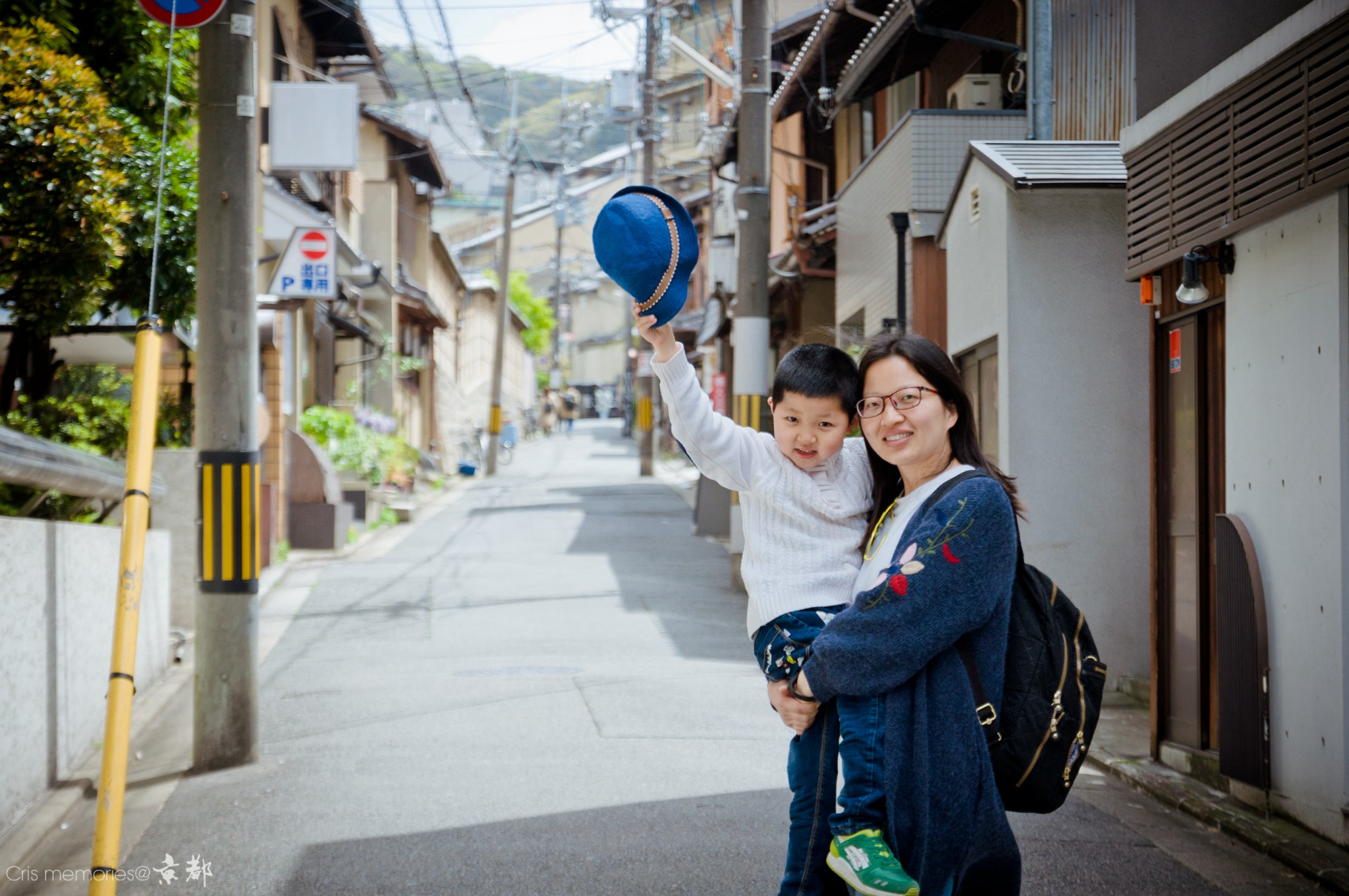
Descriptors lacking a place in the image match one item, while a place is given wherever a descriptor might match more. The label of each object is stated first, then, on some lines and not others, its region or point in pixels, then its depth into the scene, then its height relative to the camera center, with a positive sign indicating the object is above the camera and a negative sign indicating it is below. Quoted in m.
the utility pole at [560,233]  53.97 +10.61
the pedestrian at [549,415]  65.06 +2.24
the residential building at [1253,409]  5.05 +0.21
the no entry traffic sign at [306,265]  14.46 +2.25
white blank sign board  13.59 +3.67
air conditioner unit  12.68 +3.73
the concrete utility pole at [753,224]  13.55 +2.57
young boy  2.89 -0.13
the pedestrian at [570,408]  65.57 +2.90
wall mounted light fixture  6.22 +0.88
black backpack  2.60 -0.52
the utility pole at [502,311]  35.16 +4.33
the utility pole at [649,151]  26.36 +7.46
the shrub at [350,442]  19.84 +0.26
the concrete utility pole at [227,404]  6.57 +0.29
